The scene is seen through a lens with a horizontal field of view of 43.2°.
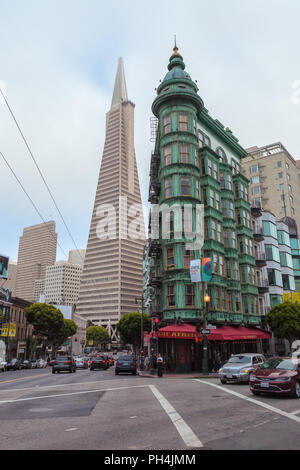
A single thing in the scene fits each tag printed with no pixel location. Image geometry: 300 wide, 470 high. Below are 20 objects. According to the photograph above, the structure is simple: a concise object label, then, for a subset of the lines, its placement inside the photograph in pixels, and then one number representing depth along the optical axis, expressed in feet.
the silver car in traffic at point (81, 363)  154.92
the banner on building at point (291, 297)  159.49
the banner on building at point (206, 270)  96.22
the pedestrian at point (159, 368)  93.20
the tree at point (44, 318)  228.63
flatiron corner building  113.91
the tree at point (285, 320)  140.77
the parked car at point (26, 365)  173.13
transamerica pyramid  621.31
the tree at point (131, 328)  233.14
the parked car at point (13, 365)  157.10
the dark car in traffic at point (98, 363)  133.50
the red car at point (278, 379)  44.96
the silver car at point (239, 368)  66.18
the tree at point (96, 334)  512.22
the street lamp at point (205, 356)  88.94
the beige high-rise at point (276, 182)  245.86
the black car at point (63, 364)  114.31
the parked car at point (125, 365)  101.96
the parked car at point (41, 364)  183.50
